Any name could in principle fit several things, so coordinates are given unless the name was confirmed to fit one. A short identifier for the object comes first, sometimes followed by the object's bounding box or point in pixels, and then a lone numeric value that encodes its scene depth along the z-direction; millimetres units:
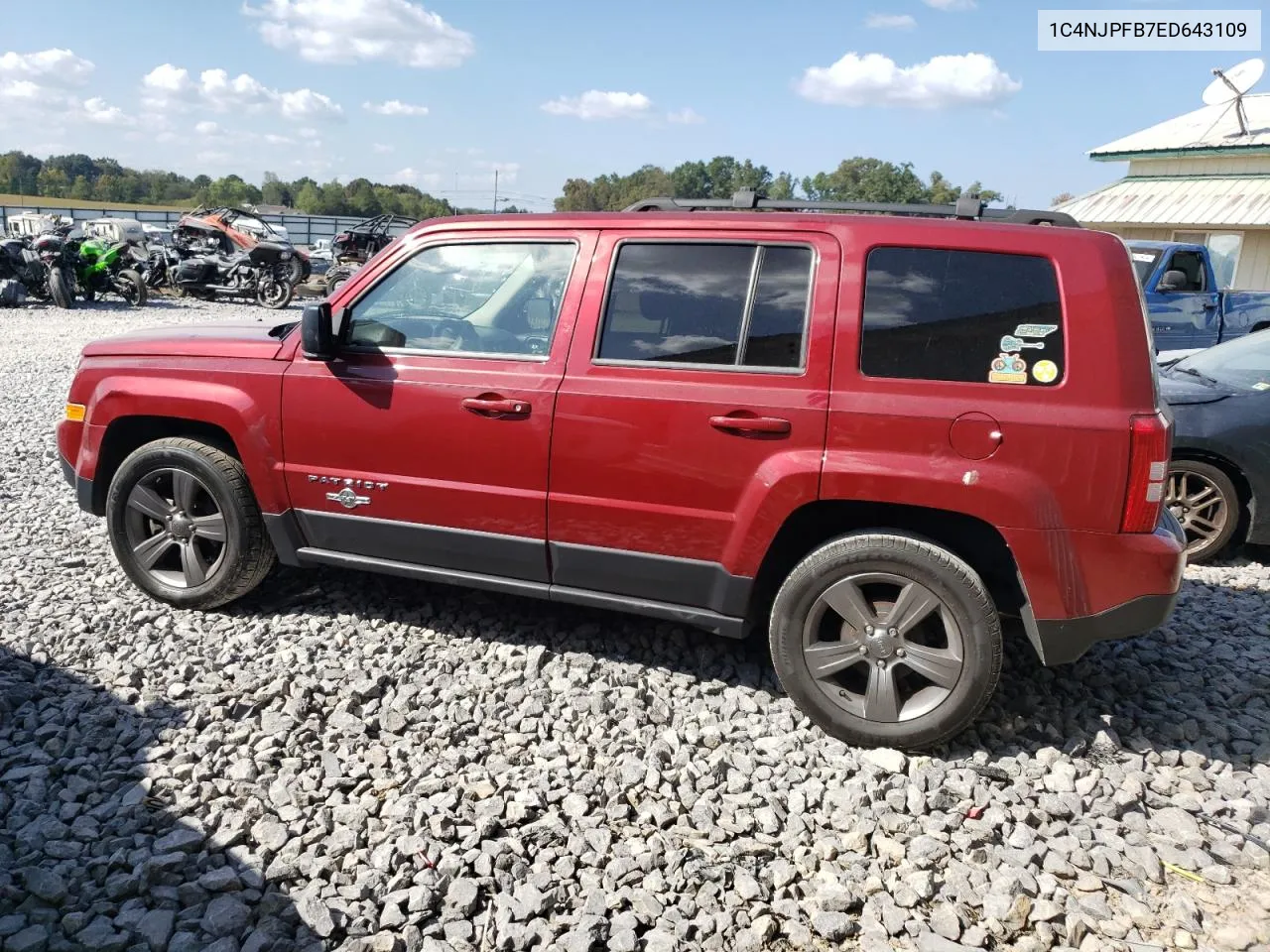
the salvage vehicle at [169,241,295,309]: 20016
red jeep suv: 3221
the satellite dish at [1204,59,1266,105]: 17922
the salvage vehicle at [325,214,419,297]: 24750
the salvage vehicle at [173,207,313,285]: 21594
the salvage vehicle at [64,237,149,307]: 18609
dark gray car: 5566
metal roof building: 19281
